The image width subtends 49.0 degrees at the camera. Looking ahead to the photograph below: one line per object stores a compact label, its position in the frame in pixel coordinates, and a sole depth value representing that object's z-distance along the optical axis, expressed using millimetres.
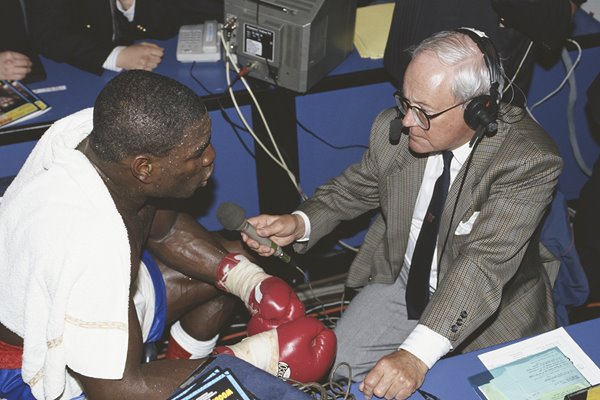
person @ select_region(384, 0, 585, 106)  2143
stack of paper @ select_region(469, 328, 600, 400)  1489
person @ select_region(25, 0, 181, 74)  2453
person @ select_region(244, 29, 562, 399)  1651
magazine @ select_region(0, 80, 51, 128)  2271
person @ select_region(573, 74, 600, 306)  2346
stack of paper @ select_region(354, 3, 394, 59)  2545
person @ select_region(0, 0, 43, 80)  2393
